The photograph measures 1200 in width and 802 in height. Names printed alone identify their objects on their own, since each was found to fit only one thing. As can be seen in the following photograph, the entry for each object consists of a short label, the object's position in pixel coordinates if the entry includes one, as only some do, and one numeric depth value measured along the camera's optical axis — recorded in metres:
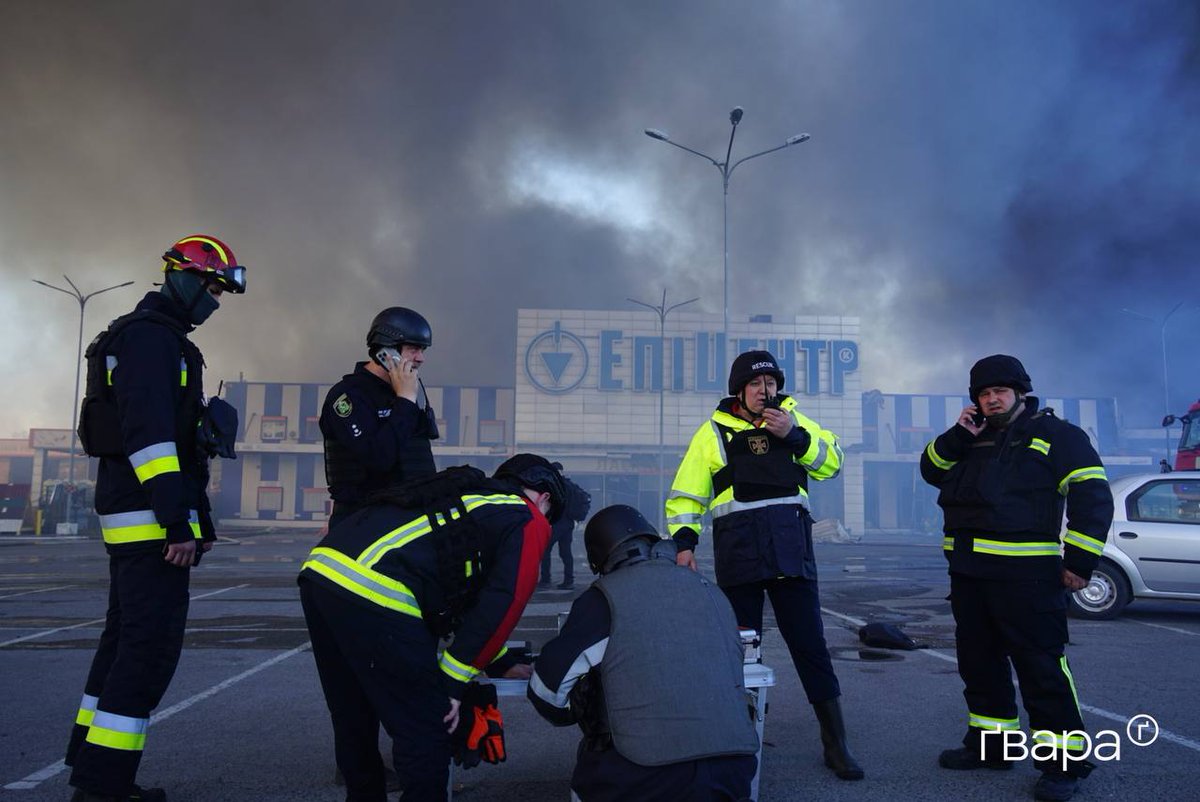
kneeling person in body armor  2.45
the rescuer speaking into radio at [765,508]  3.87
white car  8.53
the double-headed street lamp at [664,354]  41.67
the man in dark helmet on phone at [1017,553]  3.70
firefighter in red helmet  3.07
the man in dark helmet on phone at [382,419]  3.50
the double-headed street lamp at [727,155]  19.54
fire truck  14.80
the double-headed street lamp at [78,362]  30.42
